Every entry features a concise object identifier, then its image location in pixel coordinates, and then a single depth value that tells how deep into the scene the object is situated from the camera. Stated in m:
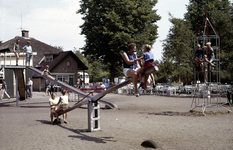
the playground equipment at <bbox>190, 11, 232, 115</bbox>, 13.68
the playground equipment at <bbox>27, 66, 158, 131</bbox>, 9.71
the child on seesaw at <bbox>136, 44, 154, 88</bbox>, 6.86
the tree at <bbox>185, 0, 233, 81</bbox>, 45.06
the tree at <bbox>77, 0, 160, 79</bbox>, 38.97
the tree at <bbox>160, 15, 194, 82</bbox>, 31.12
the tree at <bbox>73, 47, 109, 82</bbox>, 70.72
